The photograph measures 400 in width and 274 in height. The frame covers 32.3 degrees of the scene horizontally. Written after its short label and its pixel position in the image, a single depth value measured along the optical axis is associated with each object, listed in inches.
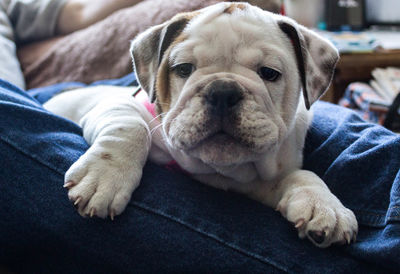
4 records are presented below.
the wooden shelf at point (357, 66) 39.2
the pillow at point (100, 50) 29.8
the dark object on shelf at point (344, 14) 48.8
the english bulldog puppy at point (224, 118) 17.9
